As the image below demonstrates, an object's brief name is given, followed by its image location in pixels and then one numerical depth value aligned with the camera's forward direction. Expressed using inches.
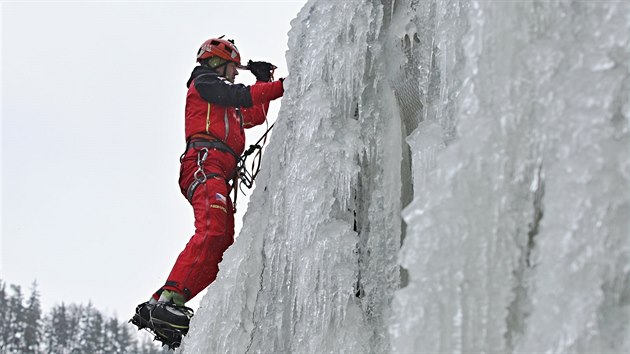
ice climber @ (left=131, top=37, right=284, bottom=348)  223.0
